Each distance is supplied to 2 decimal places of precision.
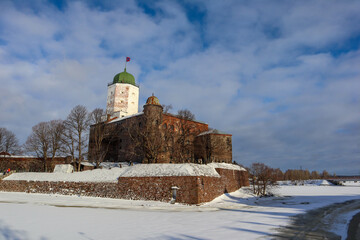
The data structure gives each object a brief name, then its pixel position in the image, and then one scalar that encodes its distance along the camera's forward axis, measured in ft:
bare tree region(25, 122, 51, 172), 136.51
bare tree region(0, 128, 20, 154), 159.65
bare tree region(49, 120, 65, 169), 132.98
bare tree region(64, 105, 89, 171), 118.73
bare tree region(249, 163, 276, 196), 109.73
